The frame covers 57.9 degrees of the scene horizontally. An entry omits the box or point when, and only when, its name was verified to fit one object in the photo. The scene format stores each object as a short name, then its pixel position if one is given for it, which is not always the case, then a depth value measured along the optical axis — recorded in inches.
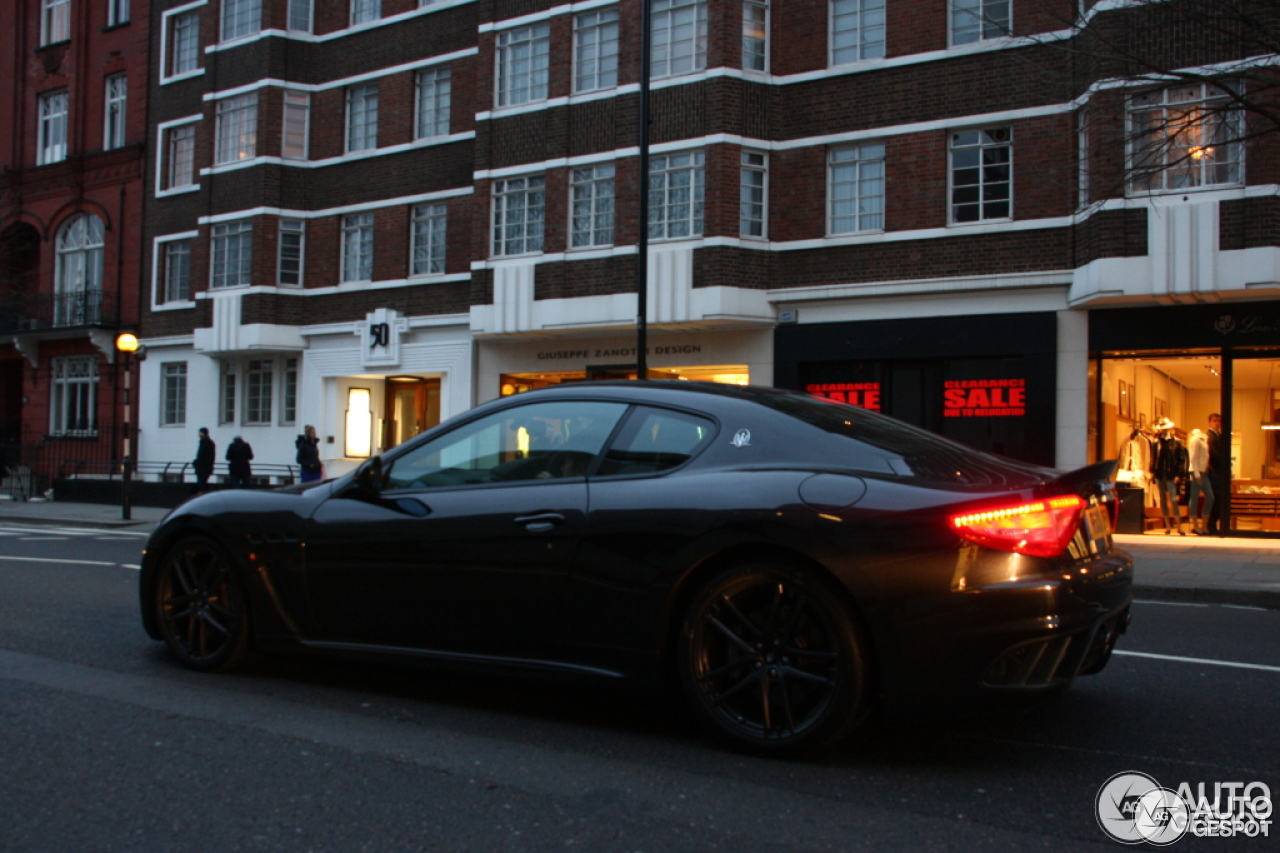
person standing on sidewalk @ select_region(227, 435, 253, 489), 888.9
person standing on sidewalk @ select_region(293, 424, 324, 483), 880.9
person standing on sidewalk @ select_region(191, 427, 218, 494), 933.8
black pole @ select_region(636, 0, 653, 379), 645.9
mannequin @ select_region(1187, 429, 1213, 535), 667.4
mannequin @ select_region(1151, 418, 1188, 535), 679.7
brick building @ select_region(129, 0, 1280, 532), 657.6
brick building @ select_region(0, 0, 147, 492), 1206.3
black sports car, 153.6
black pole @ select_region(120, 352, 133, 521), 826.2
